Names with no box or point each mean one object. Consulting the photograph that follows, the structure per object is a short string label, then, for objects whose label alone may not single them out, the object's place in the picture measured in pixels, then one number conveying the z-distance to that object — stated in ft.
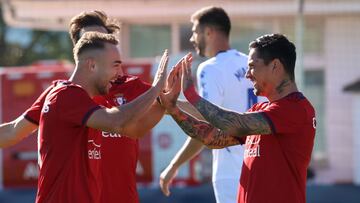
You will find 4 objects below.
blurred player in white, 47.75
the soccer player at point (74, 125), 34.68
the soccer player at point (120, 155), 40.34
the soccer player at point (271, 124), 35.37
